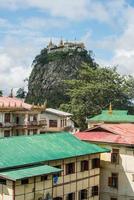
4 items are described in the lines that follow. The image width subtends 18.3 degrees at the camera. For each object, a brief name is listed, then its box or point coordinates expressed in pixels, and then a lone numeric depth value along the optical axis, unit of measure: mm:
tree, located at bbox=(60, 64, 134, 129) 98438
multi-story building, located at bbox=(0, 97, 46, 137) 71125
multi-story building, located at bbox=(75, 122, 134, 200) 46375
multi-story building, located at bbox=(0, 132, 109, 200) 34875
